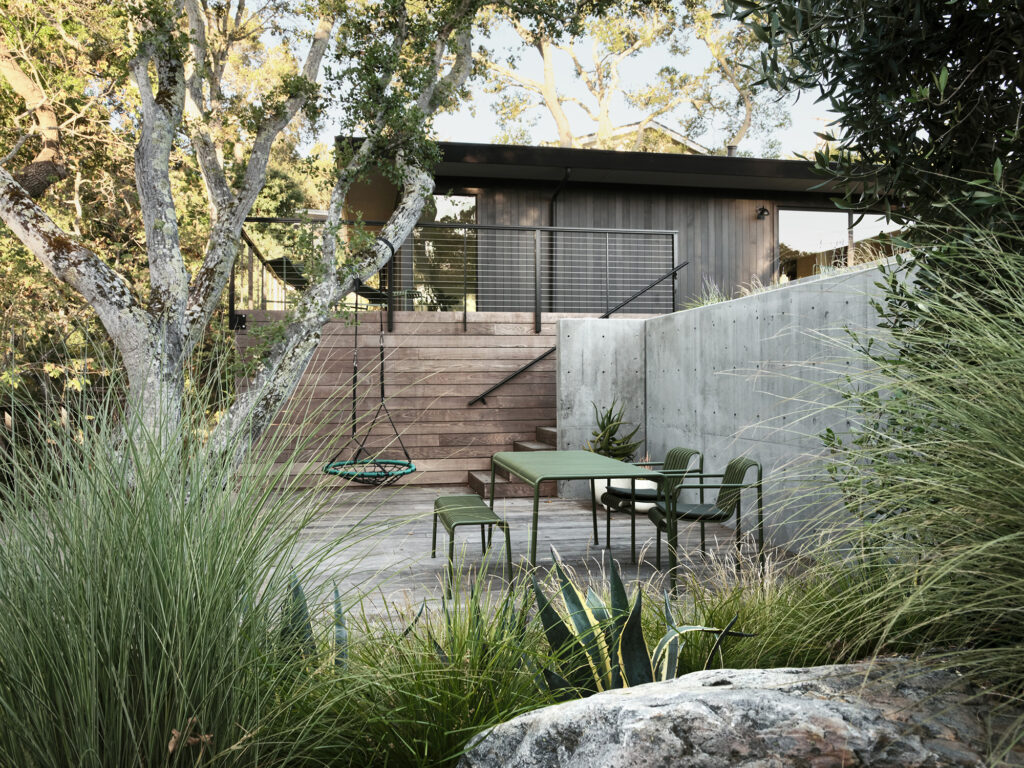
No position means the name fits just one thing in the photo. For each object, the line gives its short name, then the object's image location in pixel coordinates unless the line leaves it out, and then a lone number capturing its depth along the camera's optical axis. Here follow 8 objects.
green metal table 4.04
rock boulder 1.16
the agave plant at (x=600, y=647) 1.68
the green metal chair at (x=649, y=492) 4.62
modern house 8.48
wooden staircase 7.70
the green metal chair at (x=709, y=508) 3.89
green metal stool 3.84
